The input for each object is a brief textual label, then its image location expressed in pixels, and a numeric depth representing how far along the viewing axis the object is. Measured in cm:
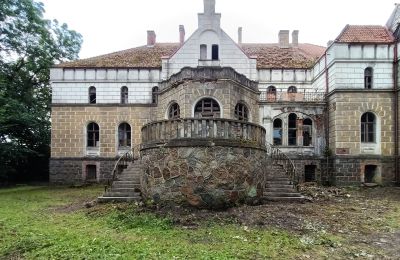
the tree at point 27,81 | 2355
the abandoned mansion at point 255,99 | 2086
